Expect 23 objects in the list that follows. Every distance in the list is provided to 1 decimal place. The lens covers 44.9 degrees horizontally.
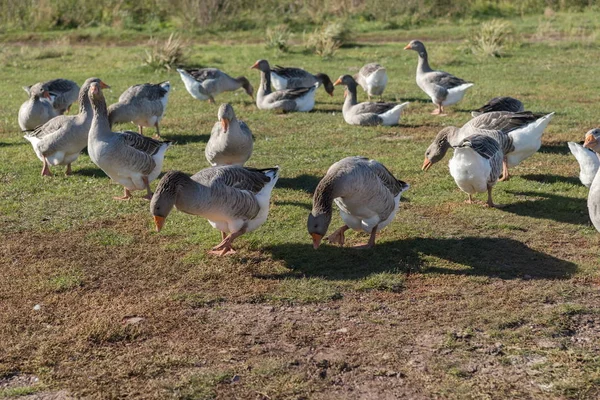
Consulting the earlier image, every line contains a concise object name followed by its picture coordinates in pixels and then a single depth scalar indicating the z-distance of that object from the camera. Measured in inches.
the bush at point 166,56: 746.2
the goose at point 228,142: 348.5
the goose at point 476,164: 315.3
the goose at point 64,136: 378.3
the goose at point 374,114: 498.0
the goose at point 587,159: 313.7
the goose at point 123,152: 327.9
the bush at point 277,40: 849.0
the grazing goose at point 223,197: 255.6
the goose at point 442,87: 525.7
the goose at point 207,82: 581.0
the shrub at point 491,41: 779.4
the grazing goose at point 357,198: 261.4
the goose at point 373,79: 571.2
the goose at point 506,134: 351.9
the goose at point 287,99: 550.9
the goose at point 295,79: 609.0
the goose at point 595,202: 229.5
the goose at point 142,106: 455.5
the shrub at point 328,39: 821.2
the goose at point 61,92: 516.4
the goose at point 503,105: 423.2
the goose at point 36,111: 465.2
